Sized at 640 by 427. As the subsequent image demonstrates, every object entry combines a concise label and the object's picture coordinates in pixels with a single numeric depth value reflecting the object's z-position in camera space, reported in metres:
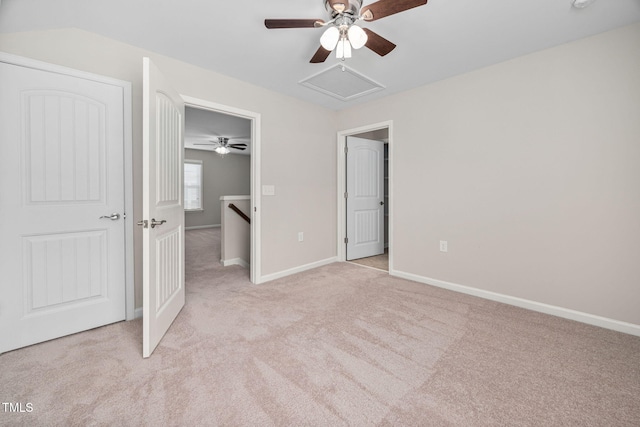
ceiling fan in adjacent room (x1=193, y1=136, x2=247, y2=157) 6.28
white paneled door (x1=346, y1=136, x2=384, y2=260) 4.18
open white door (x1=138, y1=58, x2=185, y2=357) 1.66
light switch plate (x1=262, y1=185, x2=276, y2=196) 3.21
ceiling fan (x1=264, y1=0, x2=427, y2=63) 1.46
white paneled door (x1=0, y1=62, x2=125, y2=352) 1.73
